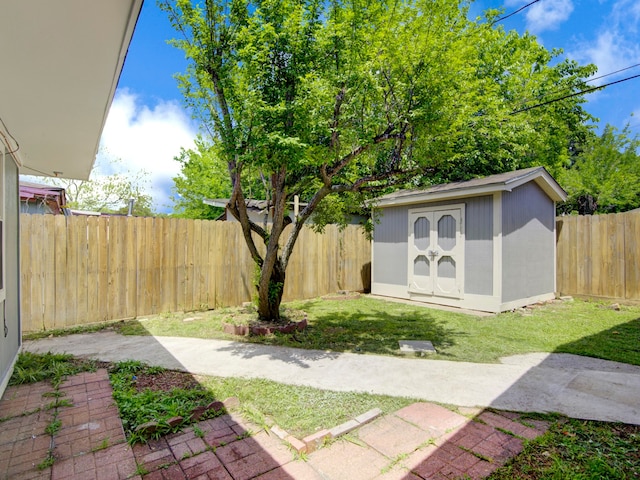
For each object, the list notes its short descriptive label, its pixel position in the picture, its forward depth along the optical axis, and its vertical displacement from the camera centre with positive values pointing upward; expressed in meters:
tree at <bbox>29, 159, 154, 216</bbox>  18.53 +2.96
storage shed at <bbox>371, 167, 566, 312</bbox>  6.80 -0.06
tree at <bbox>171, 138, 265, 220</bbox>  18.97 +3.05
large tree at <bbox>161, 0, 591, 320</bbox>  3.86 +1.86
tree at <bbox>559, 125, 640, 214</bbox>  15.08 +2.75
